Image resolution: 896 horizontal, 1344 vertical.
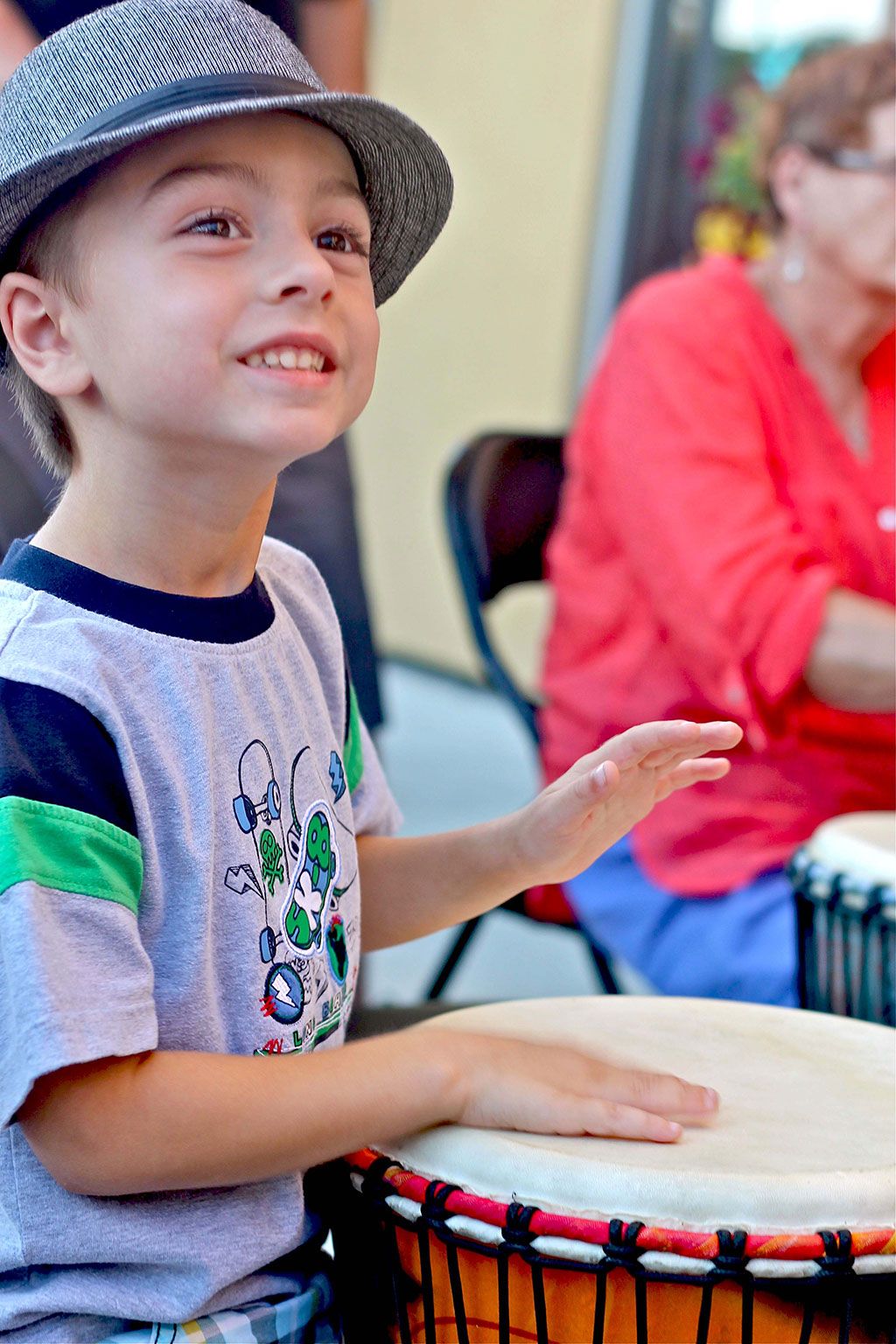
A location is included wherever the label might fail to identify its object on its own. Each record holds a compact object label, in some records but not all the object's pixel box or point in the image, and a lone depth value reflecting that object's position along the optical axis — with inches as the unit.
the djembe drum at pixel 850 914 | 71.1
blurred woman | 86.0
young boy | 51.7
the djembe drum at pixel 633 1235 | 53.0
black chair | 98.4
